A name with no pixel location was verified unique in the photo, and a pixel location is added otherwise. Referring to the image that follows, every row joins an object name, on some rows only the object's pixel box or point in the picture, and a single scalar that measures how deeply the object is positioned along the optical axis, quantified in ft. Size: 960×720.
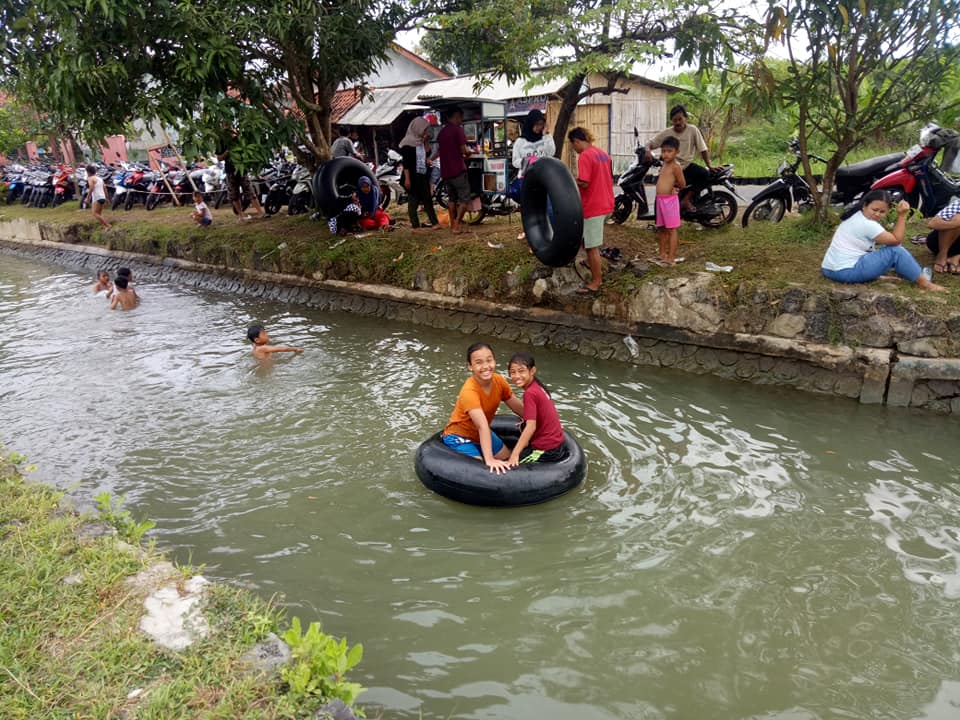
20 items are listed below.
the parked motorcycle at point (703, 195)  31.65
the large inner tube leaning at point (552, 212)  25.57
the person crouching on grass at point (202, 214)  48.67
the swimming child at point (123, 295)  36.14
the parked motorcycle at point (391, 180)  46.37
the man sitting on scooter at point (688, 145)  30.37
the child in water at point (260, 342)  26.57
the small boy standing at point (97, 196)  54.19
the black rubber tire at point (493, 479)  15.79
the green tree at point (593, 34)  26.89
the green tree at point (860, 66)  25.49
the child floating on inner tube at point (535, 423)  15.87
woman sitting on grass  21.95
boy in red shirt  25.82
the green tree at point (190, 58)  28.14
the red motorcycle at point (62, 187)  72.08
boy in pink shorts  26.30
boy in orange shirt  16.40
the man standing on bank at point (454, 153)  33.68
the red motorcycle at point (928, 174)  25.14
